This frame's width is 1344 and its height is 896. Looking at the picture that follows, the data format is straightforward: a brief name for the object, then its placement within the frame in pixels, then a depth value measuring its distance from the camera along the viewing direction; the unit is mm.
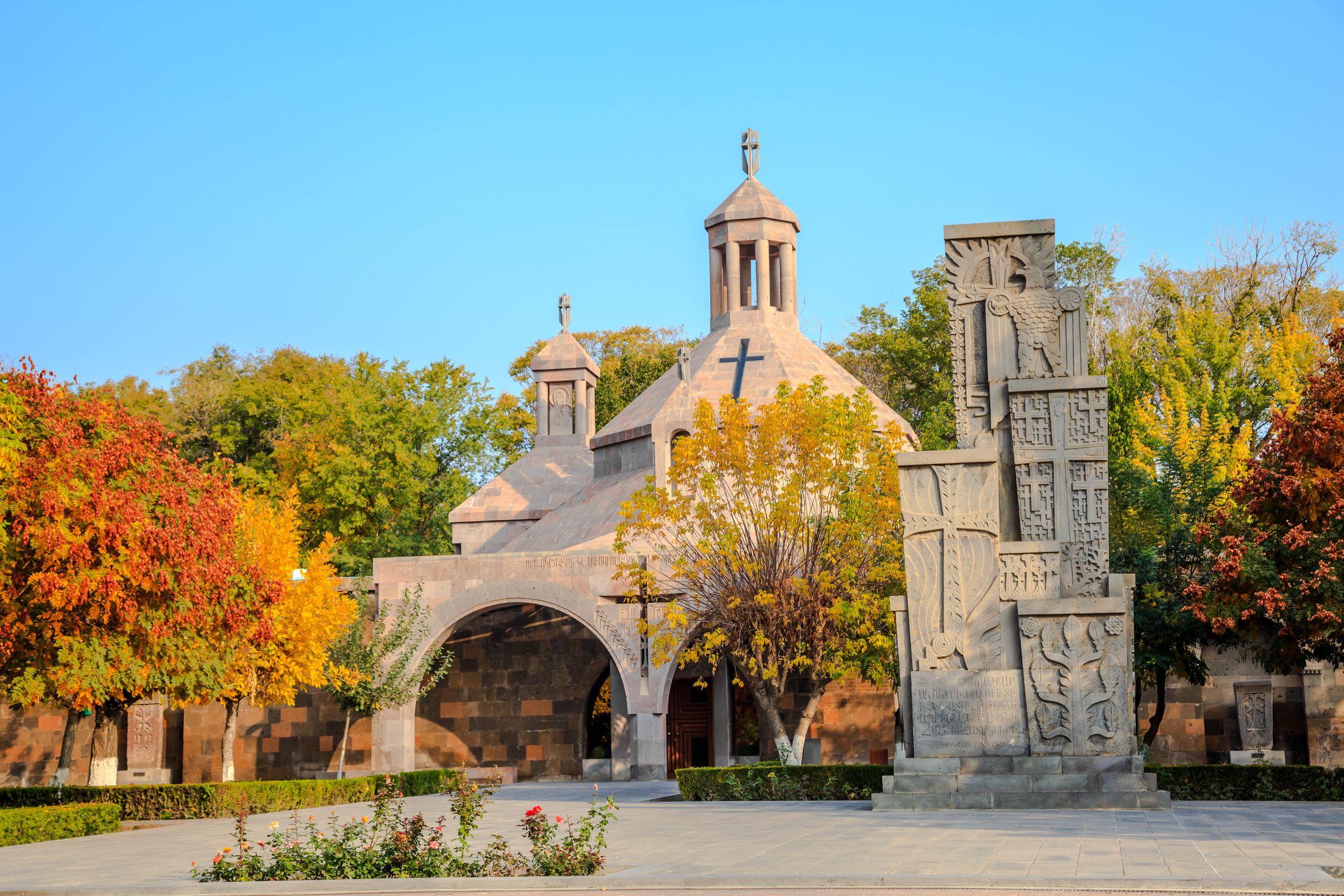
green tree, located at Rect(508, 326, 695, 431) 48938
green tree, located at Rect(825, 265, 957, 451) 42000
